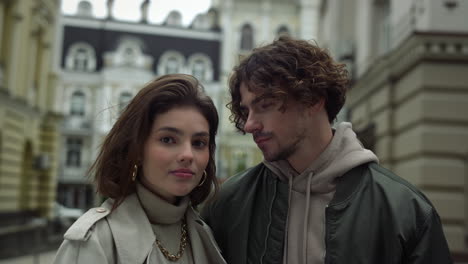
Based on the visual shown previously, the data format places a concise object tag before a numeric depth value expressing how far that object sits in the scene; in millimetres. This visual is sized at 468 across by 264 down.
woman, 2279
